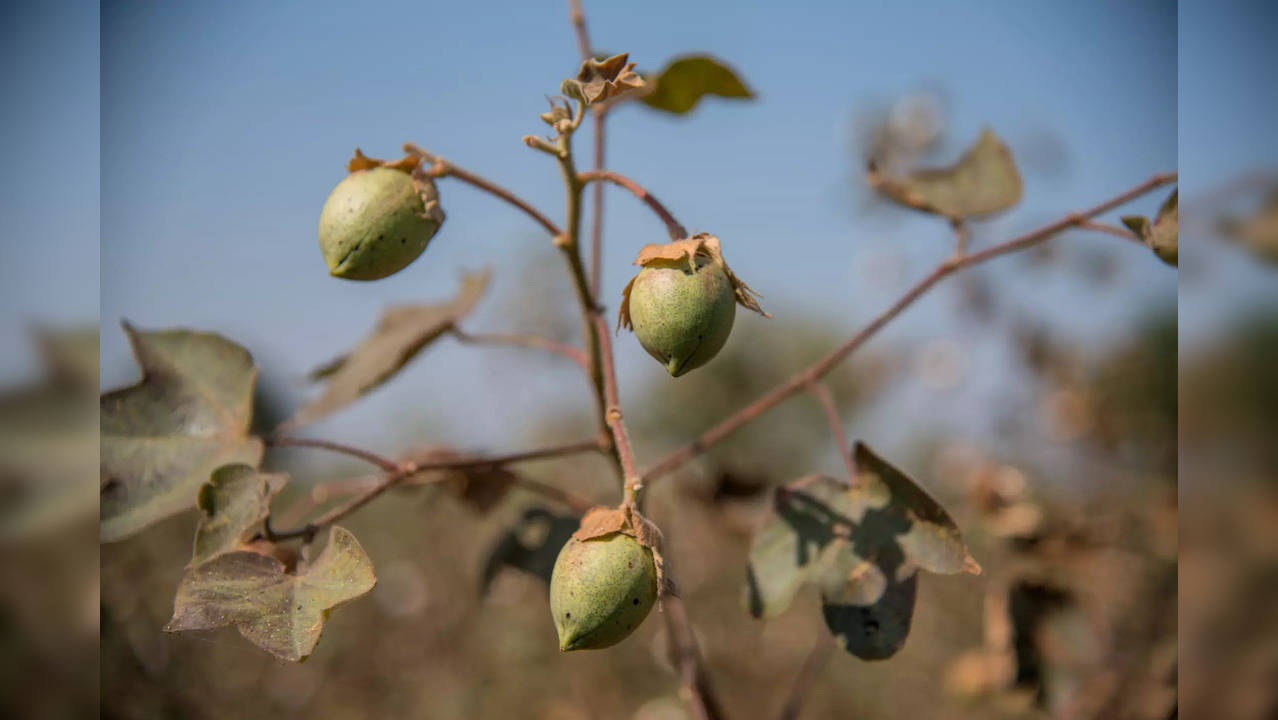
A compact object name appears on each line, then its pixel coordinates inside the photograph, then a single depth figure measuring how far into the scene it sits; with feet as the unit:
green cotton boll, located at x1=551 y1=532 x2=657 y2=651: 1.63
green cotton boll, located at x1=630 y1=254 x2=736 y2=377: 1.67
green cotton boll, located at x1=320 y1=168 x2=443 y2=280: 1.74
